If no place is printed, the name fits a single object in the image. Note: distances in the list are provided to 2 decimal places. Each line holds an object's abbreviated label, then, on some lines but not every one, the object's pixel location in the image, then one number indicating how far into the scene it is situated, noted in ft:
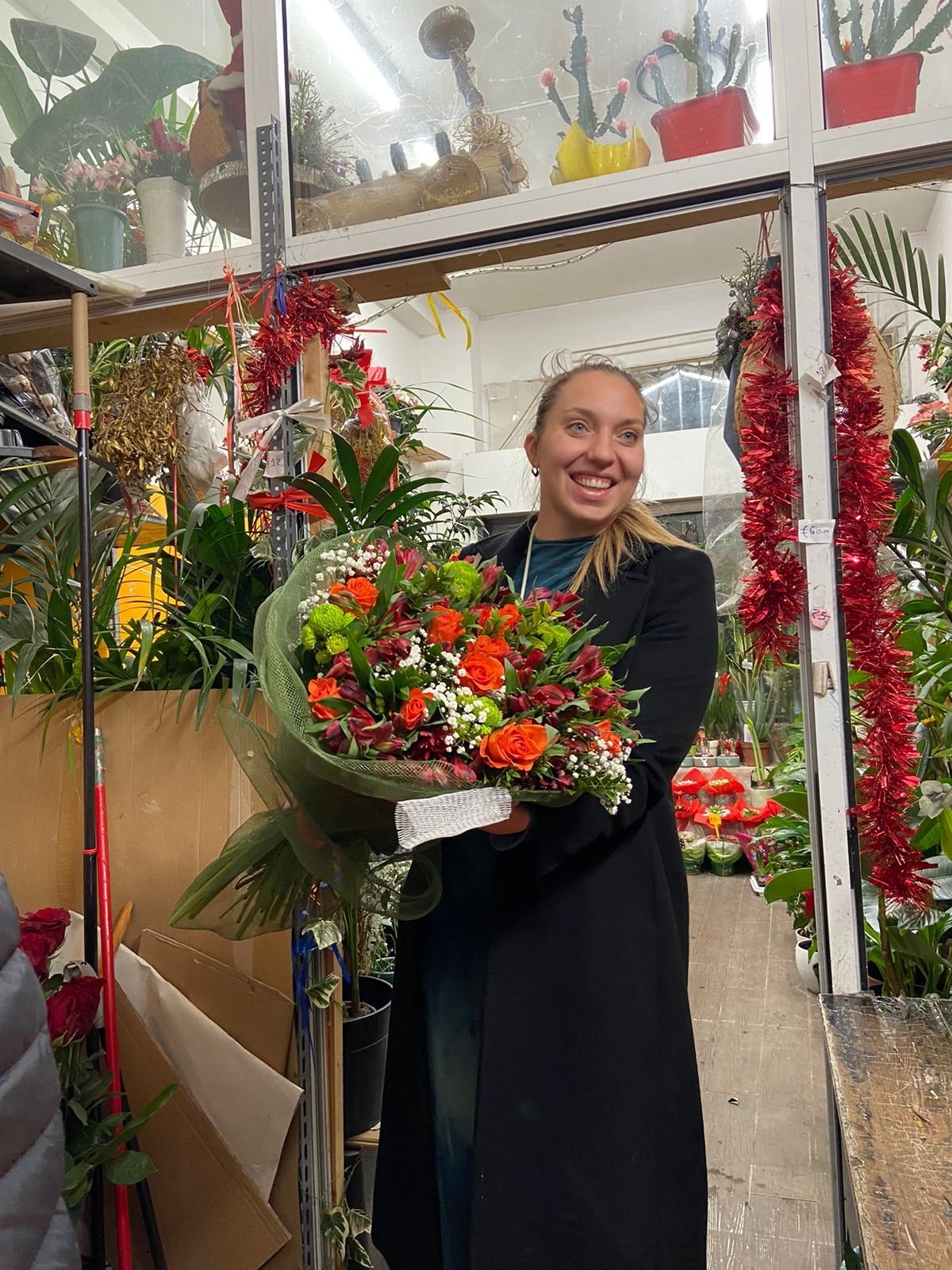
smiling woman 3.94
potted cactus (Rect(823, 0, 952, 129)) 4.58
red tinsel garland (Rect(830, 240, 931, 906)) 4.71
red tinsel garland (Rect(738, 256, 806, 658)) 4.75
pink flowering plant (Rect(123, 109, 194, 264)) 6.06
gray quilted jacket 2.30
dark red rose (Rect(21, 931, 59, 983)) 4.75
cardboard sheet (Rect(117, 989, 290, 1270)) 5.35
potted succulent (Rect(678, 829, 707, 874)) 17.02
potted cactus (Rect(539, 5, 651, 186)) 5.07
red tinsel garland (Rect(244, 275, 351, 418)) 5.57
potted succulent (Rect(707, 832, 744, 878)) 16.87
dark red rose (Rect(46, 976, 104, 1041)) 4.62
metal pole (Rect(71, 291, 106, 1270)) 4.96
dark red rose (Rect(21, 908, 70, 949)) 4.92
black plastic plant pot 7.17
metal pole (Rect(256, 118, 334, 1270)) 5.38
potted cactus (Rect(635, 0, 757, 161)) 4.83
